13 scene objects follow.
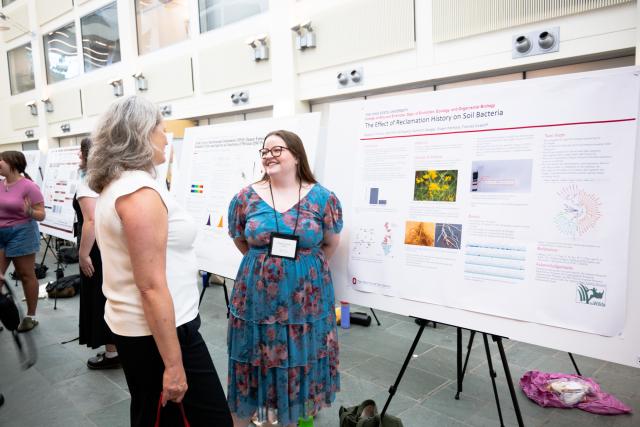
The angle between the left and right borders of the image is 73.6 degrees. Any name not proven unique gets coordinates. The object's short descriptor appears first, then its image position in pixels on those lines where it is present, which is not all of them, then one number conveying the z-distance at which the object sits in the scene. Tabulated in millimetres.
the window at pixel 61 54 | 10664
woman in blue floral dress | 1904
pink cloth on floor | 2451
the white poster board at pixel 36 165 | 6662
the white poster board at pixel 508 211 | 1475
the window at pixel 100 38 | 9531
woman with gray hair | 1199
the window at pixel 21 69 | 12188
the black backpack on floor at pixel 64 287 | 4930
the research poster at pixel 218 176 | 2939
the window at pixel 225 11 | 6891
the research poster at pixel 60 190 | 4836
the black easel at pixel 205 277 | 4382
